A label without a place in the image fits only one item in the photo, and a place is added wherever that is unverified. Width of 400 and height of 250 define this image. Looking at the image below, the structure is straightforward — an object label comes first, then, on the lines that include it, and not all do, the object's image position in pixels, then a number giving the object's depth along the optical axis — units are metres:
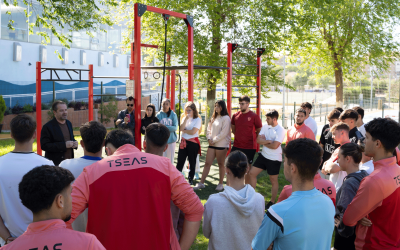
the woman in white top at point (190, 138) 6.54
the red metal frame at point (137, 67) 5.61
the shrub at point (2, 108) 14.62
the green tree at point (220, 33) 12.48
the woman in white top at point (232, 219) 2.61
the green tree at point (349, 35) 14.00
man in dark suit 4.56
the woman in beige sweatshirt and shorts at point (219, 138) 6.37
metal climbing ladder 8.38
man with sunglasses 6.04
